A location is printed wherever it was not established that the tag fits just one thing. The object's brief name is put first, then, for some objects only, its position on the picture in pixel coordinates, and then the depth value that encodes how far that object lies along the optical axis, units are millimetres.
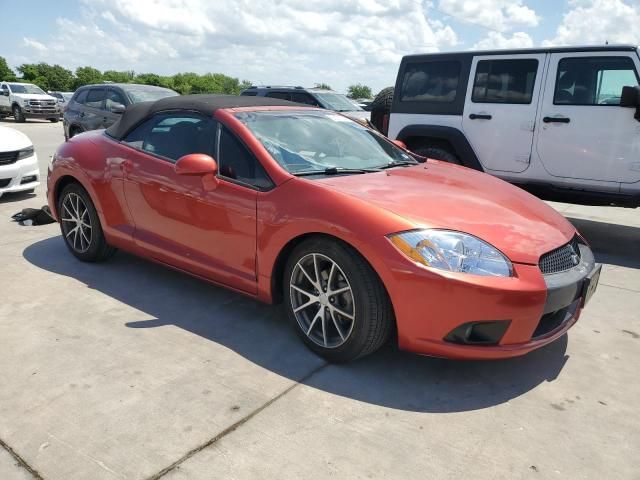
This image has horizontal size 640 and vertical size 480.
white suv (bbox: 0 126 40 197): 6734
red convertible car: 2623
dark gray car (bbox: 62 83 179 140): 10602
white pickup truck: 24578
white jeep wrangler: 5387
